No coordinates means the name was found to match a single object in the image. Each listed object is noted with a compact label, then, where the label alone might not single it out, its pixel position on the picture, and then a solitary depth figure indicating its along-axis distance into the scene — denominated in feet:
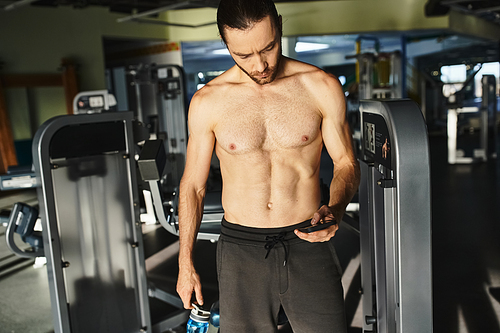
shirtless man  4.18
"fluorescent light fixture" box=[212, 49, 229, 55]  32.81
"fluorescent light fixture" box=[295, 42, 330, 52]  31.01
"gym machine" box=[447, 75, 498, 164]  22.52
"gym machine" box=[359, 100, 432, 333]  3.87
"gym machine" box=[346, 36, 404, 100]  21.79
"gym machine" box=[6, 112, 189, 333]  6.45
